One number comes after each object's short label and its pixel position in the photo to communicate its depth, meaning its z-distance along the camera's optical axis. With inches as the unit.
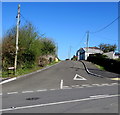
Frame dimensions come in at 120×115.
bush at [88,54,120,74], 1079.0
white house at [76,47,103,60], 3304.6
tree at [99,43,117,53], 3649.1
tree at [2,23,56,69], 802.8
